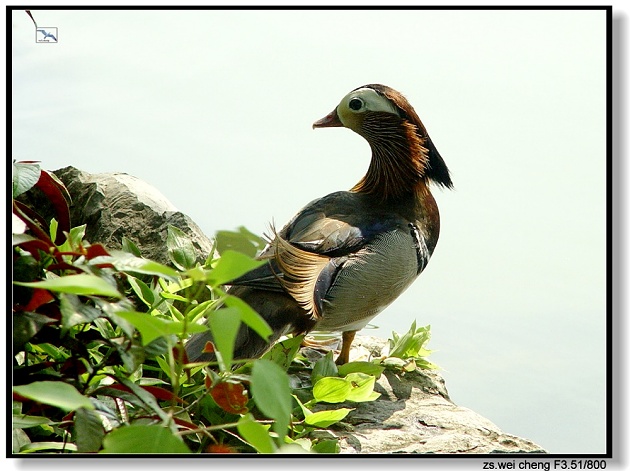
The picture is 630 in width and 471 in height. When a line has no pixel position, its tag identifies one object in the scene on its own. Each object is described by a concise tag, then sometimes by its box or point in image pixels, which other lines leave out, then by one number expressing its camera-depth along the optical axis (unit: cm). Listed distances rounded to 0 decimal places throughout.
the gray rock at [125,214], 1066
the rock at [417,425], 1045
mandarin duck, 1048
